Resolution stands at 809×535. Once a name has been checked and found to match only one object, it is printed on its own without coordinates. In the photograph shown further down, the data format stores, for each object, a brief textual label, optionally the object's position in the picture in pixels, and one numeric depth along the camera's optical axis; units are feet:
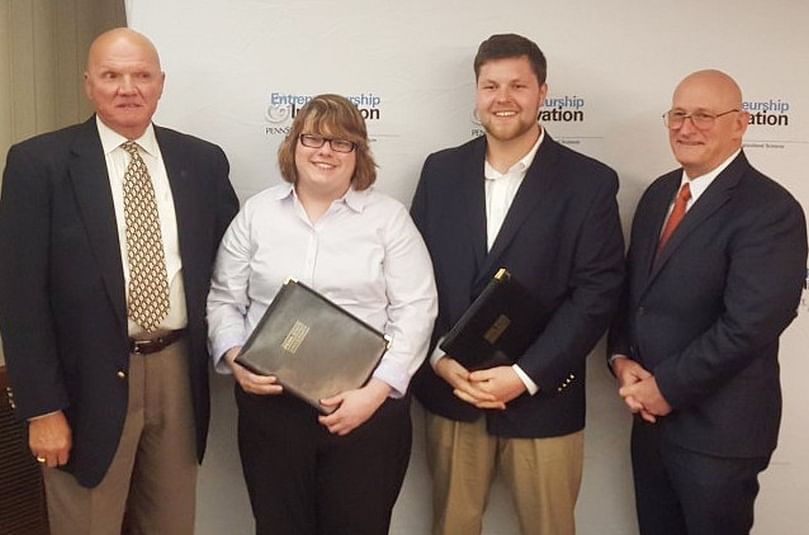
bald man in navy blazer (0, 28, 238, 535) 6.10
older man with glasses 6.13
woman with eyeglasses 6.40
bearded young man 6.83
